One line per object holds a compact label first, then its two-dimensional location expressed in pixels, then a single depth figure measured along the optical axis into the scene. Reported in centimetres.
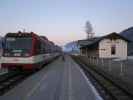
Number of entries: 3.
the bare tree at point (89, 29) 5051
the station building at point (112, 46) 2110
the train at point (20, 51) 822
